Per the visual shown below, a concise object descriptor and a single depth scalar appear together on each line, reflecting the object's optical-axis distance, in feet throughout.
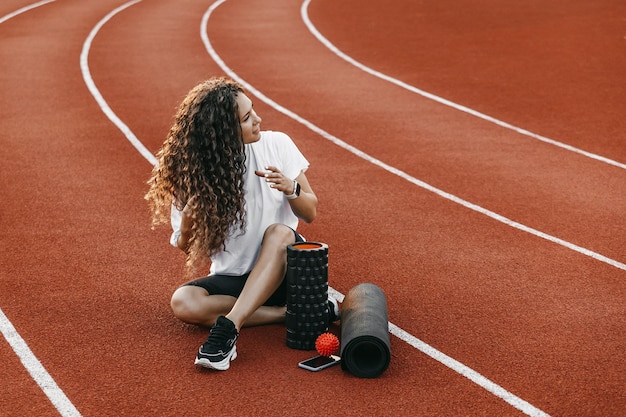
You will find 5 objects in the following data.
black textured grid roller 17.22
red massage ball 17.04
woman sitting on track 17.42
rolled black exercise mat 16.26
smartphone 16.74
